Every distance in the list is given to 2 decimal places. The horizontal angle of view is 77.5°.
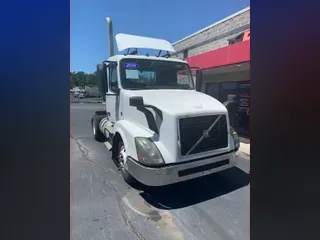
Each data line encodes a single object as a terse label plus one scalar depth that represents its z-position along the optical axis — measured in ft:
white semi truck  9.00
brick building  20.74
